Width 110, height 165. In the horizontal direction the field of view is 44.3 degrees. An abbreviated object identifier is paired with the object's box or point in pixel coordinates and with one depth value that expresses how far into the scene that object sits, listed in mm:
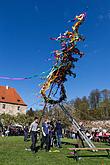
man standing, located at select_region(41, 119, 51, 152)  7923
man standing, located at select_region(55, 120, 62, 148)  9228
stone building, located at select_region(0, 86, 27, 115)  39629
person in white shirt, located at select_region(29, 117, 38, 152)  7527
